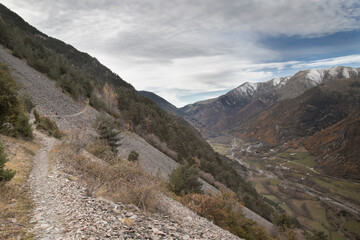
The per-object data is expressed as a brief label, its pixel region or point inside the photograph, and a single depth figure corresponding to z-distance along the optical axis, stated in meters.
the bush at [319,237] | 30.81
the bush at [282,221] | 34.58
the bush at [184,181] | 16.62
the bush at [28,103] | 27.15
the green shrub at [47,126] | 22.19
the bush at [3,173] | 6.70
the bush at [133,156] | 23.82
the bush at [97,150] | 16.36
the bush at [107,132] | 22.84
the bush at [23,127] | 15.56
